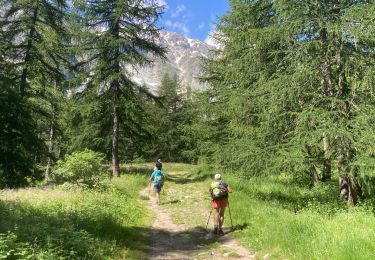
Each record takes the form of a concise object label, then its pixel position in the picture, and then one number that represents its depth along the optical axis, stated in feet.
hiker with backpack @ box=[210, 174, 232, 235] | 39.24
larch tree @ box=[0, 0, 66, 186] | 72.23
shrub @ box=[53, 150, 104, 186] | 54.75
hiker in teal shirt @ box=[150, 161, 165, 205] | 56.77
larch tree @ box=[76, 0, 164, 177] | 79.05
